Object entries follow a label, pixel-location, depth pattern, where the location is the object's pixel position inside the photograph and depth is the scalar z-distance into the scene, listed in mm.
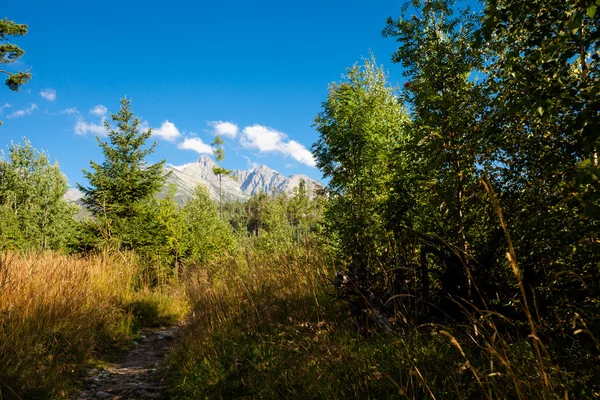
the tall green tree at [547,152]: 1866
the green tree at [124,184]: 16266
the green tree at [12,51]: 17711
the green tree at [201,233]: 23631
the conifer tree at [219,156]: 51209
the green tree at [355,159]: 6711
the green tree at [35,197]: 32688
